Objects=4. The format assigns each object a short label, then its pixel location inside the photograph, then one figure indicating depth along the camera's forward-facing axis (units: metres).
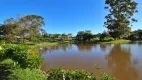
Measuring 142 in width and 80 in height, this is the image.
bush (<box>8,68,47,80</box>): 2.57
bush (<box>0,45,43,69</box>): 2.97
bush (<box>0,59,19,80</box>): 2.89
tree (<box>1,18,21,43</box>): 13.16
